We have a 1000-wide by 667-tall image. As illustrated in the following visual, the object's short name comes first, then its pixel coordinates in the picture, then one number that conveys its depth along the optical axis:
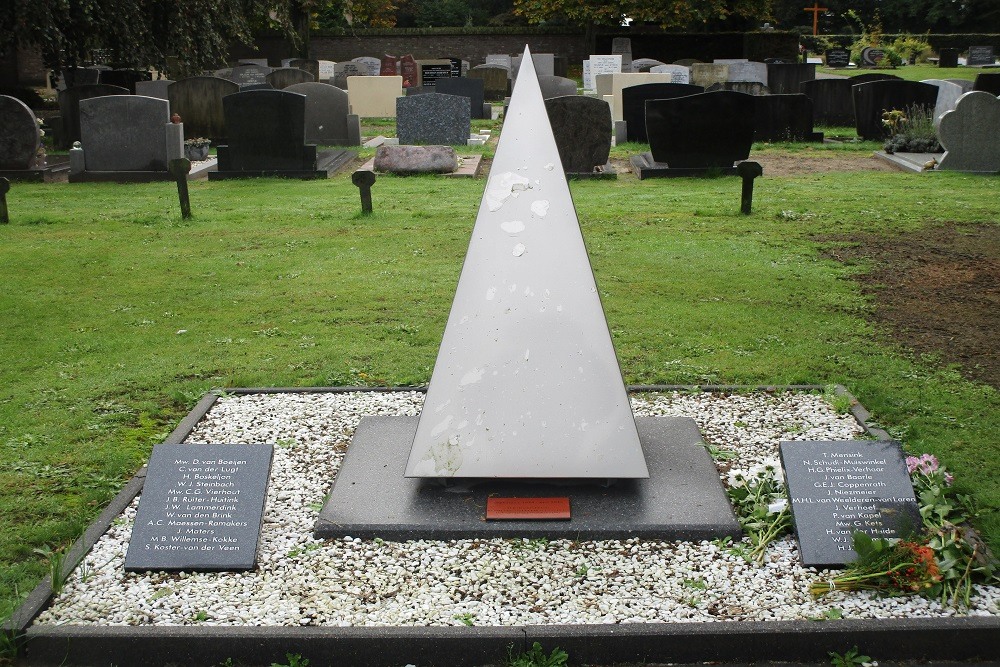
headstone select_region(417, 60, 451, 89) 30.30
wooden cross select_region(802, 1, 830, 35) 51.62
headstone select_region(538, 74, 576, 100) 20.30
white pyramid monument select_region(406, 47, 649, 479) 3.99
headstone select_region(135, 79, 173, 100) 19.83
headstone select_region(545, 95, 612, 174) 13.64
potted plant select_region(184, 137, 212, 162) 16.25
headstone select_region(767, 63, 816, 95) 25.53
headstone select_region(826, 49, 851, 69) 41.62
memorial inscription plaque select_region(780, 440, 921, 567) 3.67
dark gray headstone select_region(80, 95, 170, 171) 14.02
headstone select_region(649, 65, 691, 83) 26.31
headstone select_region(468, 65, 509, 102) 27.72
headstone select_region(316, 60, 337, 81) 29.81
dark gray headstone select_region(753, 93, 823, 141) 17.95
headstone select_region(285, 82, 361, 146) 17.78
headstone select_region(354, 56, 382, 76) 30.64
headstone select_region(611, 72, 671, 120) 21.14
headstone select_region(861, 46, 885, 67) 43.09
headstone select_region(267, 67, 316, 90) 22.55
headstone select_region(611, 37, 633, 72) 36.13
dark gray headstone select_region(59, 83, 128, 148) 16.41
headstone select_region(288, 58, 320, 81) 30.17
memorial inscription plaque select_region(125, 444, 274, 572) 3.71
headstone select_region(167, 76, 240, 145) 17.81
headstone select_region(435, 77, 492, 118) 22.59
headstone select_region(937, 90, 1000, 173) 13.34
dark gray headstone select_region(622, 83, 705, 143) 16.84
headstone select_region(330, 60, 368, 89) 29.55
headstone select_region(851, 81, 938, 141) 17.44
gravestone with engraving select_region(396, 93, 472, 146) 16.52
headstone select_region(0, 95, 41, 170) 14.02
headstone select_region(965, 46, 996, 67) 41.91
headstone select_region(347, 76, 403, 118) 24.12
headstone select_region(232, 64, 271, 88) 24.05
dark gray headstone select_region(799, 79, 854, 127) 20.45
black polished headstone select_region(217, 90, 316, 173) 13.85
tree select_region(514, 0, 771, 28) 37.19
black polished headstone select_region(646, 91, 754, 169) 13.55
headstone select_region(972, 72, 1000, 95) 19.54
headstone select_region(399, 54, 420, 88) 31.97
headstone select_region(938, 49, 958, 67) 38.41
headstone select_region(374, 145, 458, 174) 14.39
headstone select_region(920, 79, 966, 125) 16.36
